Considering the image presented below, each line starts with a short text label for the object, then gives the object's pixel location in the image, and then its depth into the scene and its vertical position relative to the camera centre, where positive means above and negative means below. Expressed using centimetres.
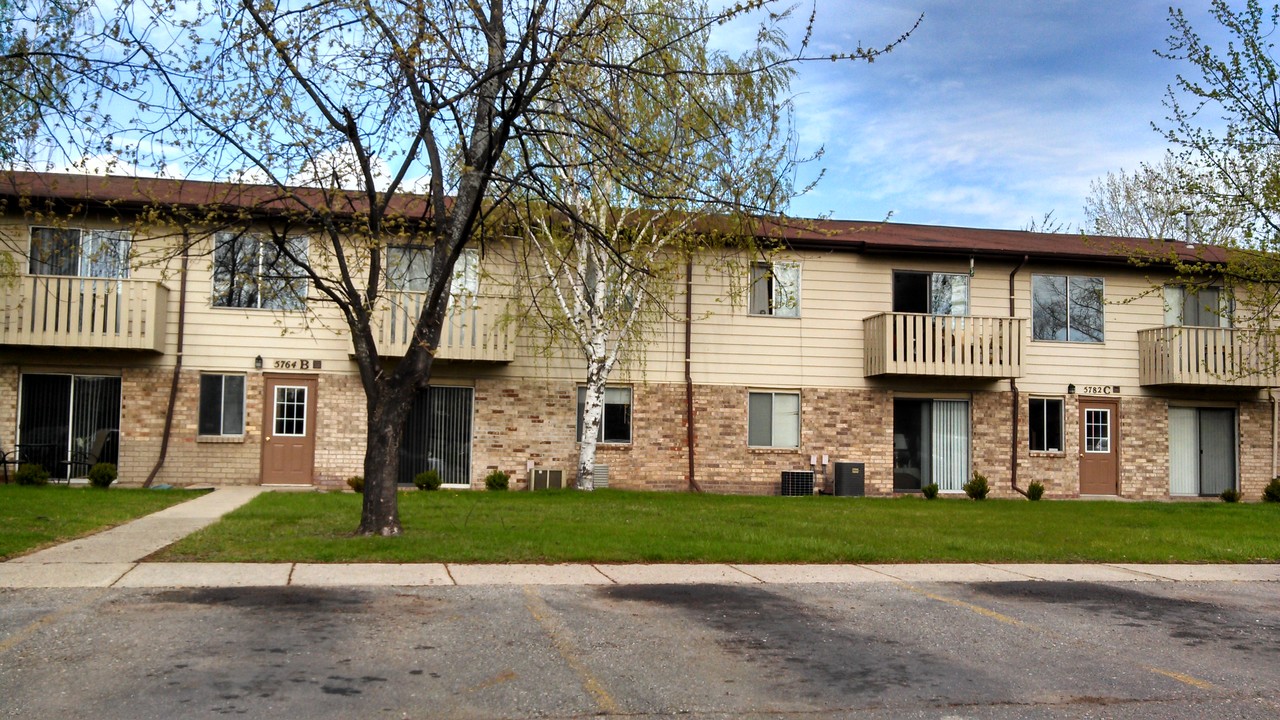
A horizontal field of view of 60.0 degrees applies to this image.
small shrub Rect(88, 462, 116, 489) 1989 -97
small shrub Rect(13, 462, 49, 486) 1967 -98
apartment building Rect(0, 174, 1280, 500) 2117 +112
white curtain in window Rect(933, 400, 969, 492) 2464 -18
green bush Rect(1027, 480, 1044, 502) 2395 -112
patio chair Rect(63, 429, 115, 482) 2098 -68
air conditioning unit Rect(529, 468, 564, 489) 2238 -101
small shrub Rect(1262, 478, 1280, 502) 2464 -106
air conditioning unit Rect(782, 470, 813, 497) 2331 -101
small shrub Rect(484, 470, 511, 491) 2189 -102
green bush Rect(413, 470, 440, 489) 2128 -102
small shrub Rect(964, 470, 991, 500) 2355 -106
